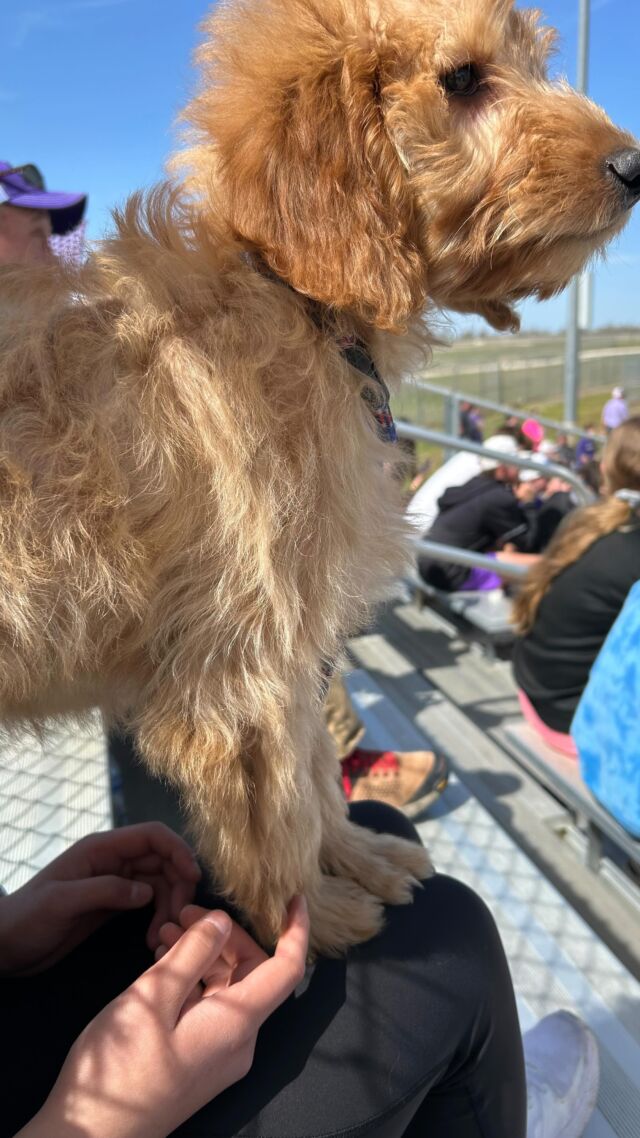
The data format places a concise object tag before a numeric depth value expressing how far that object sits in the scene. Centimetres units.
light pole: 934
